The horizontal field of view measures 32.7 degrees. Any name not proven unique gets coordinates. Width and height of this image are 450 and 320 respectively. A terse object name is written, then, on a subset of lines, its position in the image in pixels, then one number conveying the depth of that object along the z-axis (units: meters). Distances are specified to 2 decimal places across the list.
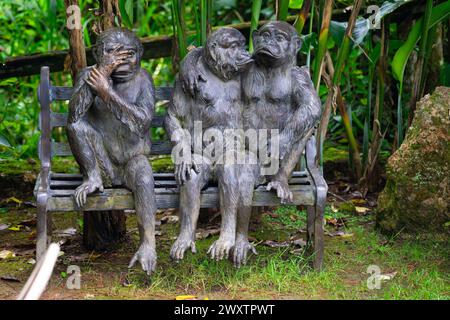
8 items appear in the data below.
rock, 4.66
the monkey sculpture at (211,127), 4.04
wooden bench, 4.02
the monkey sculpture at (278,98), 4.11
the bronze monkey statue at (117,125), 4.04
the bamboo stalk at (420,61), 4.83
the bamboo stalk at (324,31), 4.76
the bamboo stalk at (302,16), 4.84
